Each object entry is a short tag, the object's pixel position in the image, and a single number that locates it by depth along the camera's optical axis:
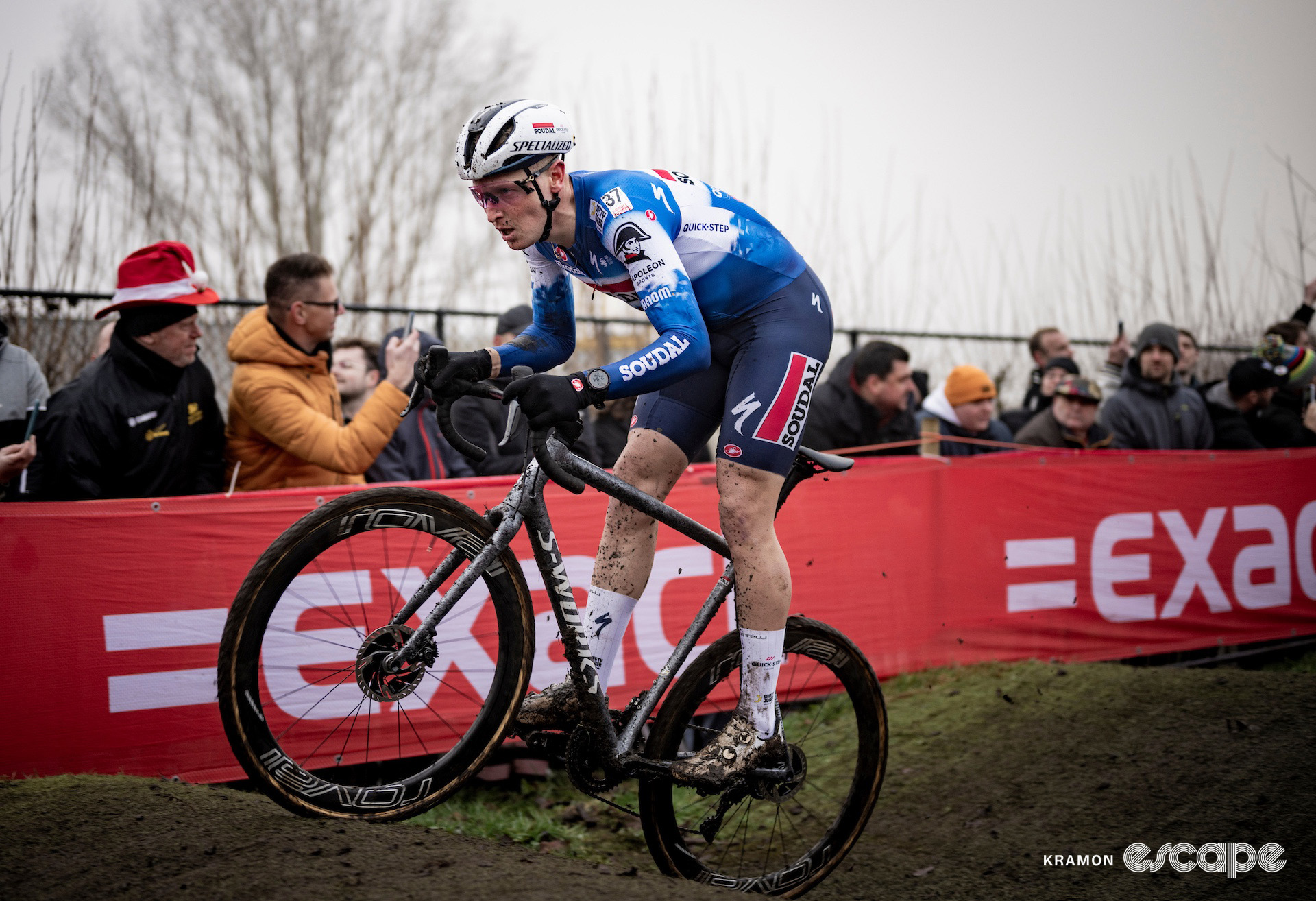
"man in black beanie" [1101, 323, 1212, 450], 7.73
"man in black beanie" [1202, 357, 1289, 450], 8.20
